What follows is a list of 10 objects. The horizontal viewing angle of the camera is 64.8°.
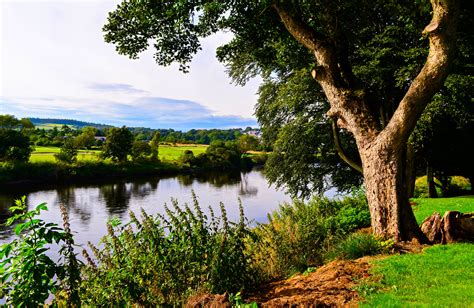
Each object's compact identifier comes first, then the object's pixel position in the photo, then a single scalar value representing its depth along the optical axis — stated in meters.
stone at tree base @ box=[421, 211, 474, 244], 7.70
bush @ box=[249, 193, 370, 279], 7.95
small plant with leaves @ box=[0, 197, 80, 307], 3.60
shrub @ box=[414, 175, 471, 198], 23.23
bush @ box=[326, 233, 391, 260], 7.30
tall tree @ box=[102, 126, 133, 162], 69.69
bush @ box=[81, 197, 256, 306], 5.11
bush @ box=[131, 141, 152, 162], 74.19
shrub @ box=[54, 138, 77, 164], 59.44
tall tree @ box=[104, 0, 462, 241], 7.49
